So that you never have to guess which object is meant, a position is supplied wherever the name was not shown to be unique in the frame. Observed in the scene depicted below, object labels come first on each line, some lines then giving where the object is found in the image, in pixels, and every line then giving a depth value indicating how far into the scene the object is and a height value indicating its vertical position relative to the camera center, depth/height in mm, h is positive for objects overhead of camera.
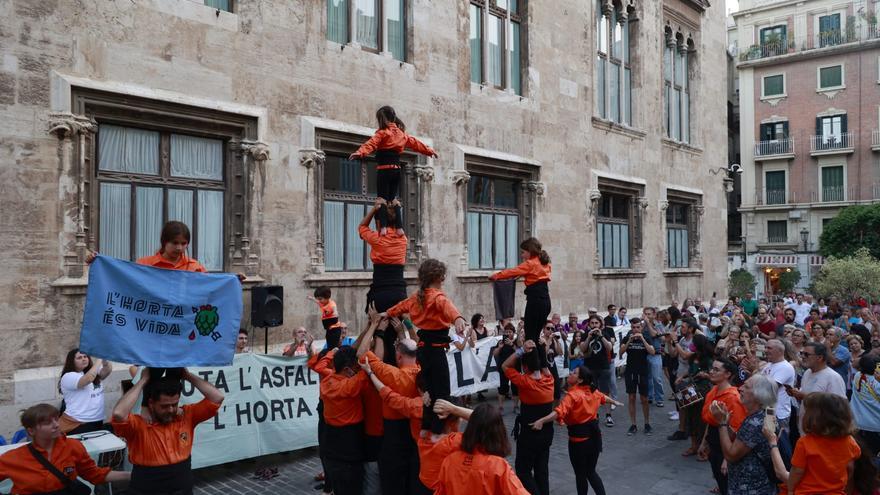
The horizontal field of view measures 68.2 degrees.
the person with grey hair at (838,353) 9742 -1469
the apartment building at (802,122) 42188 +9182
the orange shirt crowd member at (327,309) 10188 -812
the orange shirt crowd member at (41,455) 4852 -1521
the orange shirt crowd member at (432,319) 5852 -566
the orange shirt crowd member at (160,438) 4758 -1347
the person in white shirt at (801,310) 19366 -1626
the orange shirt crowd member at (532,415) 7234 -1787
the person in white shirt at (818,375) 7633 -1393
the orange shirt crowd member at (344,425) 6285 -1626
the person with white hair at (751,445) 5324 -1555
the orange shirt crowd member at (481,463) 4137 -1340
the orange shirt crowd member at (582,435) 7430 -2051
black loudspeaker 10727 -835
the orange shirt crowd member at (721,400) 6205 -1436
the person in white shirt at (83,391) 7855 -1643
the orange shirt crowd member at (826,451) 4609 -1387
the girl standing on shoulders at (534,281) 7730 -287
